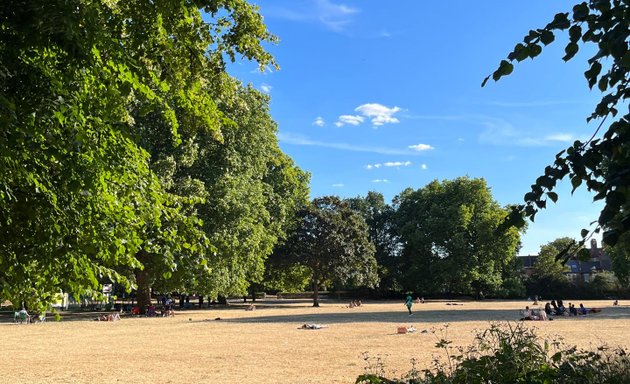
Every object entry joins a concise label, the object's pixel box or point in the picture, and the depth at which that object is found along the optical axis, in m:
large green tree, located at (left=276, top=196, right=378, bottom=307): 54.34
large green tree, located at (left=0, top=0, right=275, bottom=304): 5.26
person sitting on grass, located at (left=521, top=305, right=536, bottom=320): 29.33
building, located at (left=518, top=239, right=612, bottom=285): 114.44
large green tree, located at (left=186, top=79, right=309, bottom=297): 36.25
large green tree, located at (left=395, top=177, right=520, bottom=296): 66.44
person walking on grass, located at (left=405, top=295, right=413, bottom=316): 35.22
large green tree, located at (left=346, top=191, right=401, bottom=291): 76.38
